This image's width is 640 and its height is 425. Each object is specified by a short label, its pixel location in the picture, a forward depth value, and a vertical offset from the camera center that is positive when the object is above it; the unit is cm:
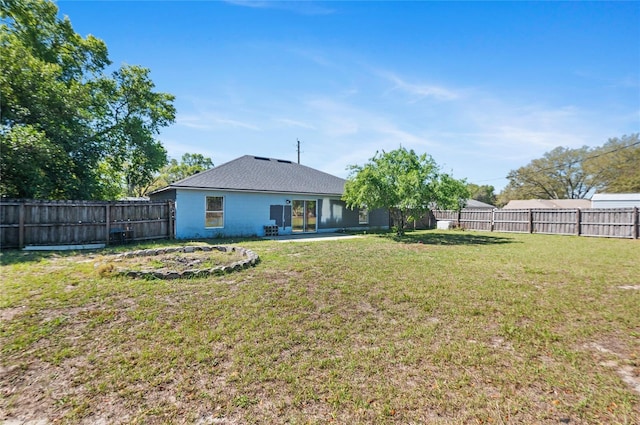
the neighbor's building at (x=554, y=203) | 3297 +135
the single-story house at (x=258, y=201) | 1232 +54
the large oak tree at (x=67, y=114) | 991 +440
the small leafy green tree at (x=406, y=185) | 1276 +135
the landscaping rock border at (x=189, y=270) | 562 -127
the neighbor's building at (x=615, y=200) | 2062 +110
